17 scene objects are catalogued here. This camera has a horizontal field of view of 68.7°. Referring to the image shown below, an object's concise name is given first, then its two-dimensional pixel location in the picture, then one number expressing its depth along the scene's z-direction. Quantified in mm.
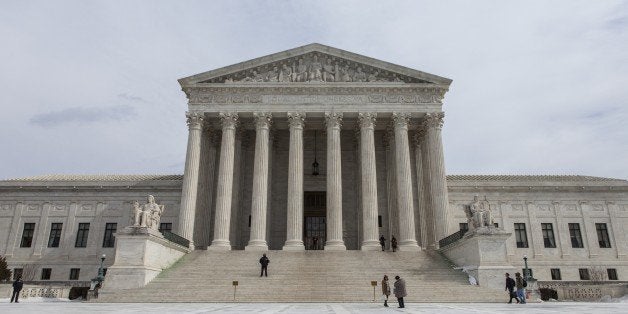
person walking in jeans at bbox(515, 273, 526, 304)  20969
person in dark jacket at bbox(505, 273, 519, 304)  21000
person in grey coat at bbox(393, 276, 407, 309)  17859
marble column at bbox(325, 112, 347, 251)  33156
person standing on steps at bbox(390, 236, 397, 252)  33656
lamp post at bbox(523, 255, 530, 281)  24159
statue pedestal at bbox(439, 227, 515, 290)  24484
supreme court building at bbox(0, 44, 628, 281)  34688
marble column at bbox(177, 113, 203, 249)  33406
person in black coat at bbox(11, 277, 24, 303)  21897
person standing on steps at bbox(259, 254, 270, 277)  25641
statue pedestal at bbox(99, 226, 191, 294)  24516
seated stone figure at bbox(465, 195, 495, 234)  26047
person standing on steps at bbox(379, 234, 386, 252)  36478
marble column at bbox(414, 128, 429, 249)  37656
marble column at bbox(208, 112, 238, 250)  33500
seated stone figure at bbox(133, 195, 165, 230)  26453
